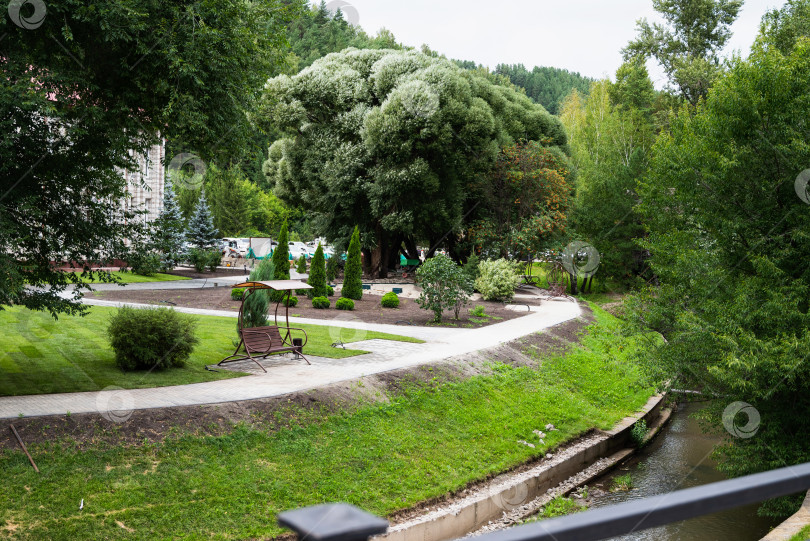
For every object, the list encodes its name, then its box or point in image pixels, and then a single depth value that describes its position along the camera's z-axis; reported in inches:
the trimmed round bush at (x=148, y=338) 446.6
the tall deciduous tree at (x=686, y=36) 1625.2
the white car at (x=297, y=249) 2029.0
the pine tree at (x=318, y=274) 909.8
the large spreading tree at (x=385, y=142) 1138.7
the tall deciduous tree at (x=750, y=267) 398.9
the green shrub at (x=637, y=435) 538.3
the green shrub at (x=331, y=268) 1126.4
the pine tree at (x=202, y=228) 1477.6
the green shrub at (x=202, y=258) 1400.1
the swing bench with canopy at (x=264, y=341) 500.1
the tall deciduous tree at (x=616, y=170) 1348.4
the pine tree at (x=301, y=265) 1481.3
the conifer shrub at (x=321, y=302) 882.8
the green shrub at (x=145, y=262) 410.3
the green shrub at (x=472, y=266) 1139.9
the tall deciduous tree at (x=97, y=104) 337.7
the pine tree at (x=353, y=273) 957.2
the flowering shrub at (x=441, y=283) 767.1
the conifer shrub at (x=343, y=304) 879.1
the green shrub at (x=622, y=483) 448.5
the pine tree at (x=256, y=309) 564.4
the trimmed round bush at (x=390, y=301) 918.4
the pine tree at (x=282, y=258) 910.1
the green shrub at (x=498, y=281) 1039.0
